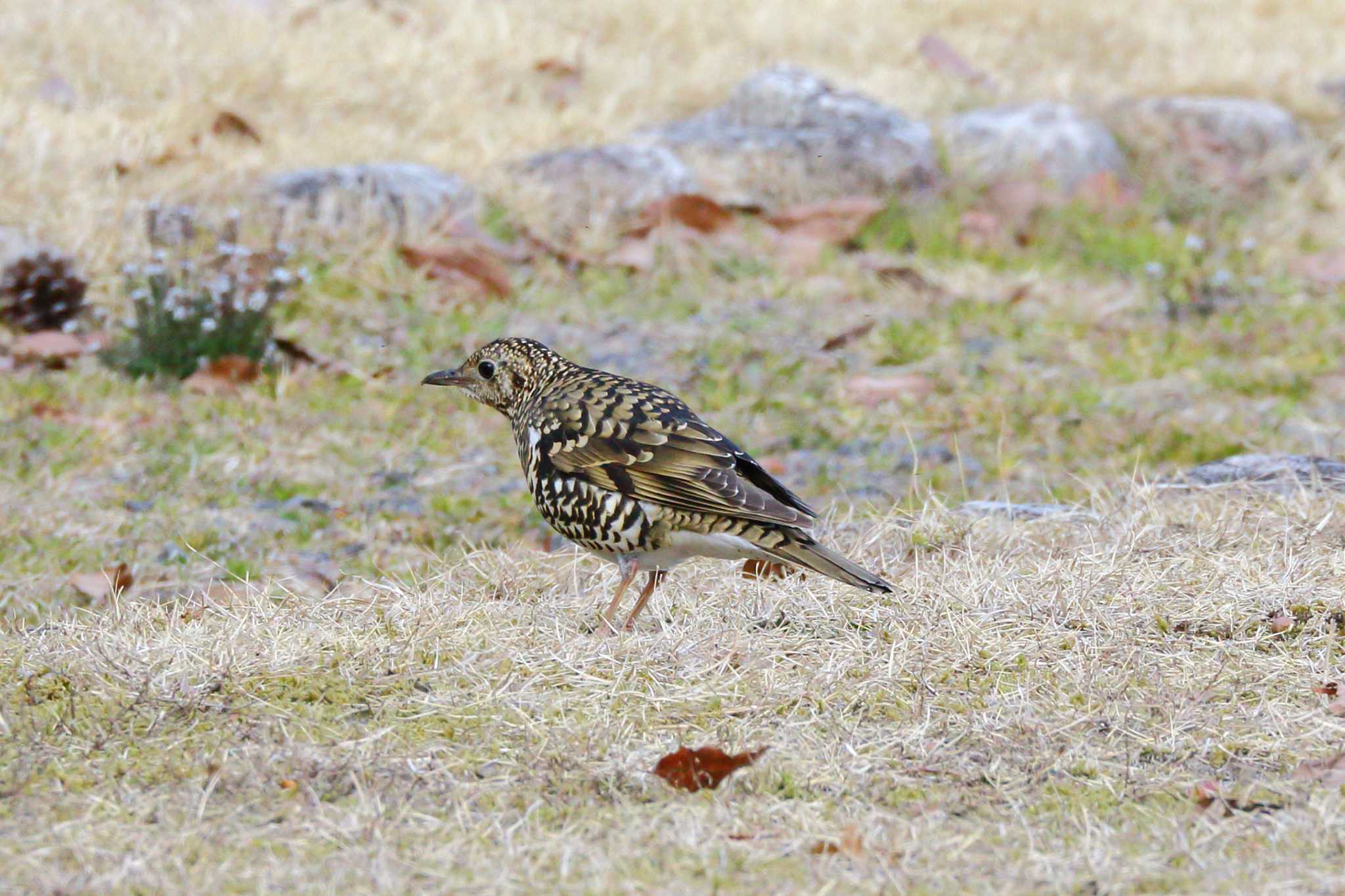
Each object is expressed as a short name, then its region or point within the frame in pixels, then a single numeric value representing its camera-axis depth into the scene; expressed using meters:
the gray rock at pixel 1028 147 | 18.78
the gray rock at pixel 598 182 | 16.89
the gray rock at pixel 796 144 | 17.95
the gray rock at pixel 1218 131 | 19.72
